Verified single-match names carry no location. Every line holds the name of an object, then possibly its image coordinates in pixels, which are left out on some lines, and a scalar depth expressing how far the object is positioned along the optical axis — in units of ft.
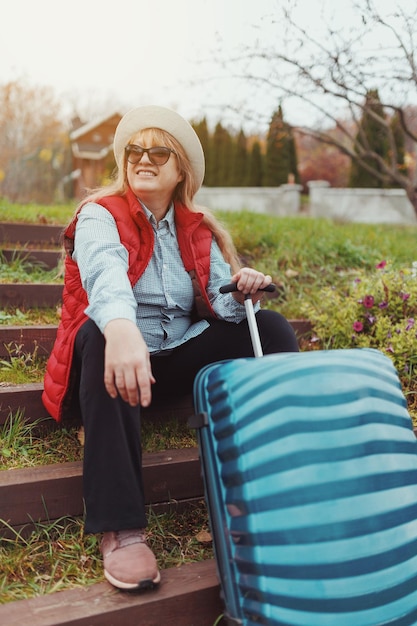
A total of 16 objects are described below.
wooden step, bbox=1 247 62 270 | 11.06
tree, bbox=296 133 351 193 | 65.87
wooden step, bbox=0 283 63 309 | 9.65
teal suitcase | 4.19
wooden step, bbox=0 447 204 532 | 5.80
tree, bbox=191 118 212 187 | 55.97
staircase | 4.74
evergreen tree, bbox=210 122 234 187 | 55.52
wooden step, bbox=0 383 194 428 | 6.77
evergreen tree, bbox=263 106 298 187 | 52.05
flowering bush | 9.11
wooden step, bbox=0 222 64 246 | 12.07
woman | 4.91
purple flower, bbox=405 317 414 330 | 9.23
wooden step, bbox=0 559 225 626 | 4.65
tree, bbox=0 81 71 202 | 47.70
